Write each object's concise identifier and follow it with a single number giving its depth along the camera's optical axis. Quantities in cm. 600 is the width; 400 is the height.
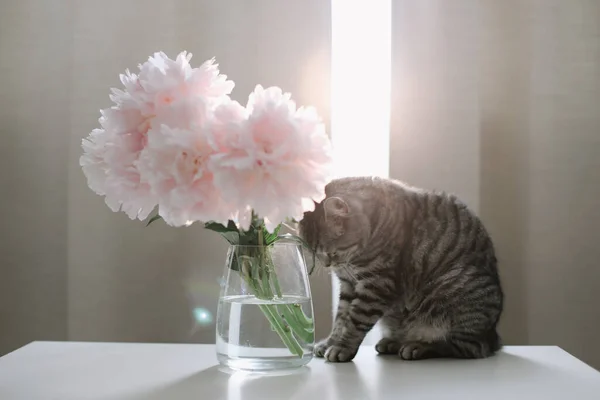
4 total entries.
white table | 89
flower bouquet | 78
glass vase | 95
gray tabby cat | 111
